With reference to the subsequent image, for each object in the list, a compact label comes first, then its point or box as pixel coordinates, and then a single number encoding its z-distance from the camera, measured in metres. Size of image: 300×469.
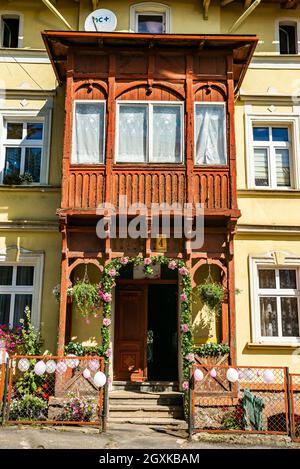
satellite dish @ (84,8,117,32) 12.38
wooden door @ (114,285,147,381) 11.98
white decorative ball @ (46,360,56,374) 9.63
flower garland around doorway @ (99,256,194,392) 10.29
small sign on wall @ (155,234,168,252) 10.91
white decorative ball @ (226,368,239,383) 9.25
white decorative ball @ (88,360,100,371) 9.69
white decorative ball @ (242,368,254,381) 9.95
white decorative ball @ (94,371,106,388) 9.08
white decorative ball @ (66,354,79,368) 9.82
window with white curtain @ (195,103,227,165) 11.20
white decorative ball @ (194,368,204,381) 9.38
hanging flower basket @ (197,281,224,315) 10.61
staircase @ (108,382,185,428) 10.27
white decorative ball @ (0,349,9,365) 10.68
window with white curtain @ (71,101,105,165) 11.16
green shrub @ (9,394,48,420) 10.05
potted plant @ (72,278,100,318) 10.50
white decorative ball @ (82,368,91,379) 9.75
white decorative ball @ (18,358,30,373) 9.76
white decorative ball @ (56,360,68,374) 9.79
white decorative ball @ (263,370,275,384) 9.40
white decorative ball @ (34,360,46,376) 9.46
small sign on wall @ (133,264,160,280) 12.34
